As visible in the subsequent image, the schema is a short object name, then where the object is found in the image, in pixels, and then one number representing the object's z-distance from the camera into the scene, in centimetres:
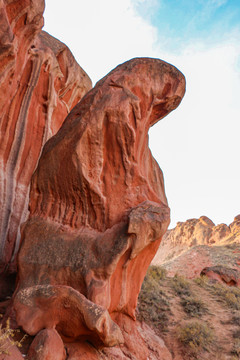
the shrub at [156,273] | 1056
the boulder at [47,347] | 316
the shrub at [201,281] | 1105
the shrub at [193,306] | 780
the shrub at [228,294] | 857
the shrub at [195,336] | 589
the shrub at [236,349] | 572
